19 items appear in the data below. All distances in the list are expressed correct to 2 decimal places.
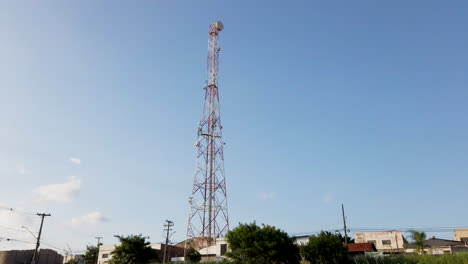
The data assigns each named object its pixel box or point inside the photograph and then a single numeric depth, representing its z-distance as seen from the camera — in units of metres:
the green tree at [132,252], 43.59
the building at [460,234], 75.19
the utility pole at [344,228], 57.17
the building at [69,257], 91.12
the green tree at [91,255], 74.25
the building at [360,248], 49.41
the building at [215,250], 48.97
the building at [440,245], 54.88
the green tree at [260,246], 35.03
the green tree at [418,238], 53.91
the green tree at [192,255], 46.08
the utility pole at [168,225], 55.52
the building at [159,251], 57.53
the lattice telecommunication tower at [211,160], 49.56
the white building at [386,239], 63.78
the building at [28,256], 74.00
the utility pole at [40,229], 51.55
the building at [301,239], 54.94
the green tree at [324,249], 36.12
